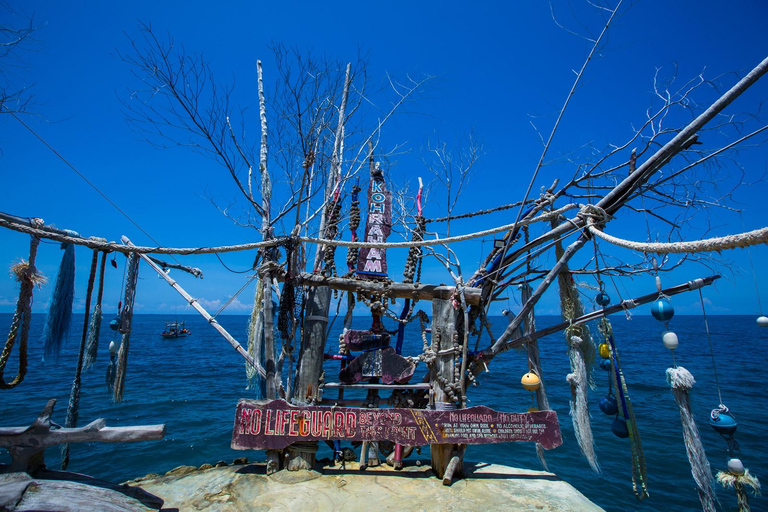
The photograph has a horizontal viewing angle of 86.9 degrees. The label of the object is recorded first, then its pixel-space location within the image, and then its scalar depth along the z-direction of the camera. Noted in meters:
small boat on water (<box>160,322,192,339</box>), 55.31
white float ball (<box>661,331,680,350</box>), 5.38
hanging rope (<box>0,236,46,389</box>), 5.40
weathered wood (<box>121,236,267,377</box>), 6.89
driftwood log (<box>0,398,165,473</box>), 4.56
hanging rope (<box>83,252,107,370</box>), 6.07
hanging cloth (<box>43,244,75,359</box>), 5.93
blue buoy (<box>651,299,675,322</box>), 5.60
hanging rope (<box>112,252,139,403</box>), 6.46
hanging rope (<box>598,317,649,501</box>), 5.93
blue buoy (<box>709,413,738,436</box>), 4.98
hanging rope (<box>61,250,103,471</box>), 5.80
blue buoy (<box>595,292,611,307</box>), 6.61
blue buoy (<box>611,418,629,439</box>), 6.14
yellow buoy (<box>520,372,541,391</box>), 6.88
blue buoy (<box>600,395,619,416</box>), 6.33
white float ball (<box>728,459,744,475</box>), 4.95
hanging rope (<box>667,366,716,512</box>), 4.76
